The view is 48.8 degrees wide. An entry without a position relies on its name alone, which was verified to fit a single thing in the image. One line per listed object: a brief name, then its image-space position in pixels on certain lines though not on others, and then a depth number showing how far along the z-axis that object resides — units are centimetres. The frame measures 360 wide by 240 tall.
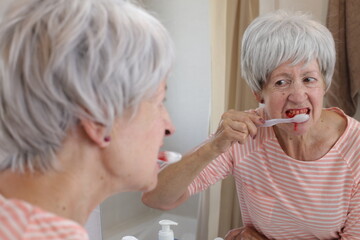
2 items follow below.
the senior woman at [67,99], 49
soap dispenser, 97
